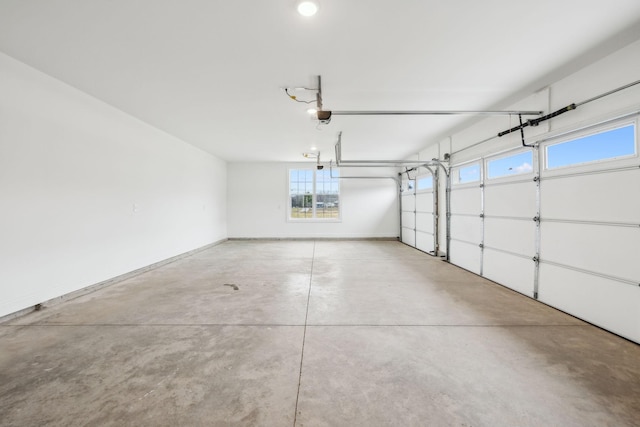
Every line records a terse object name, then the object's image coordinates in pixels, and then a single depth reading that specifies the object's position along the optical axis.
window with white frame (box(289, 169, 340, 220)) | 8.57
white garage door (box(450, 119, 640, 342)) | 2.27
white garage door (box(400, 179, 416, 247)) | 7.22
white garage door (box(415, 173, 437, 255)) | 5.98
